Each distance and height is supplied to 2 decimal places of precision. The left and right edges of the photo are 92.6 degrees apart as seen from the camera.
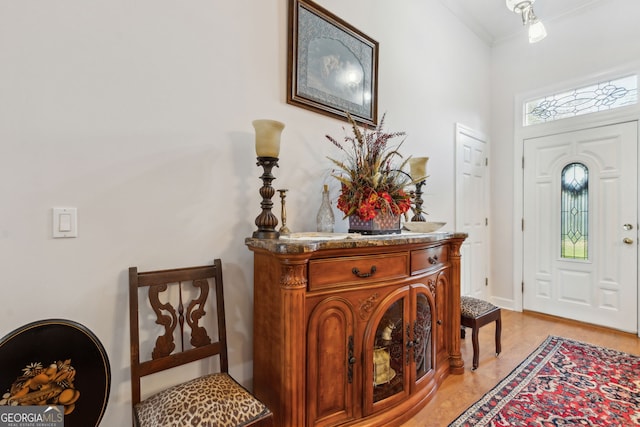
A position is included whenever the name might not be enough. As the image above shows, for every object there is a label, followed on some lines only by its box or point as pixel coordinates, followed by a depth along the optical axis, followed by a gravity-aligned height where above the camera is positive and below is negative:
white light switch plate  1.18 -0.04
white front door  3.02 -0.12
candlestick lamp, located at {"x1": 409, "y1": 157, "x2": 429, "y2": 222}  2.41 +0.31
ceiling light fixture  2.34 +1.57
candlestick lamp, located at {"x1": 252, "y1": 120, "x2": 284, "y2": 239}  1.47 +0.26
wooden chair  1.11 -0.63
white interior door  3.32 +0.09
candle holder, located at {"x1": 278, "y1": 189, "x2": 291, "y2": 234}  1.65 -0.01
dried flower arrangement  1.76 +0.15
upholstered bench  2.27 -0.78
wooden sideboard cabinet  1.29 -0.56
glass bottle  1.88 -0.03
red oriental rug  1.71 -1.15
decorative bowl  2.13 -0.09
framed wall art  1.89 +1.01
